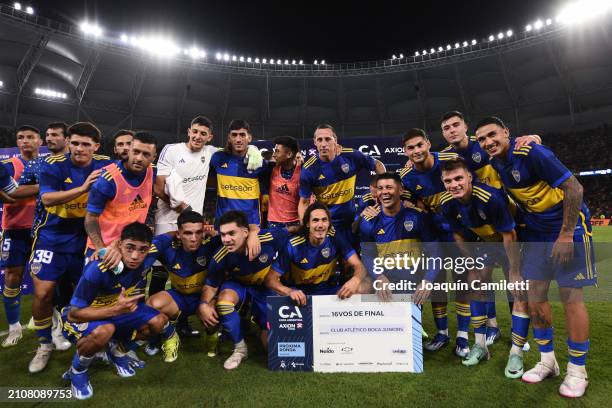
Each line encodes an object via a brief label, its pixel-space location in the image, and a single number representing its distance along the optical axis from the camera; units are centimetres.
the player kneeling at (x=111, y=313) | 279
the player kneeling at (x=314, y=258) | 357
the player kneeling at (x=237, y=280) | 338
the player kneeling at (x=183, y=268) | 348
